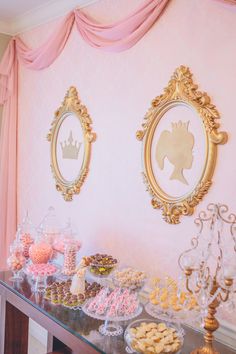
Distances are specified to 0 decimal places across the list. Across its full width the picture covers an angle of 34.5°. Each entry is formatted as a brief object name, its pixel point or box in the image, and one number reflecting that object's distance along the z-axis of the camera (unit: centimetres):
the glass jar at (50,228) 253
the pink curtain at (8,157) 335
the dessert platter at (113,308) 172
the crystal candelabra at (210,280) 142
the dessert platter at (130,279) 196
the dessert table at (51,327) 162
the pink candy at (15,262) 234
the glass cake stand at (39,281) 218
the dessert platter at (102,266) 208
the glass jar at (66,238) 245
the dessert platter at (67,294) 194
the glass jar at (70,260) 232
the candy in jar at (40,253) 235
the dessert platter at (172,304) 168
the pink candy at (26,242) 254
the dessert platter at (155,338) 147
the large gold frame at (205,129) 177
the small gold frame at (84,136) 258
